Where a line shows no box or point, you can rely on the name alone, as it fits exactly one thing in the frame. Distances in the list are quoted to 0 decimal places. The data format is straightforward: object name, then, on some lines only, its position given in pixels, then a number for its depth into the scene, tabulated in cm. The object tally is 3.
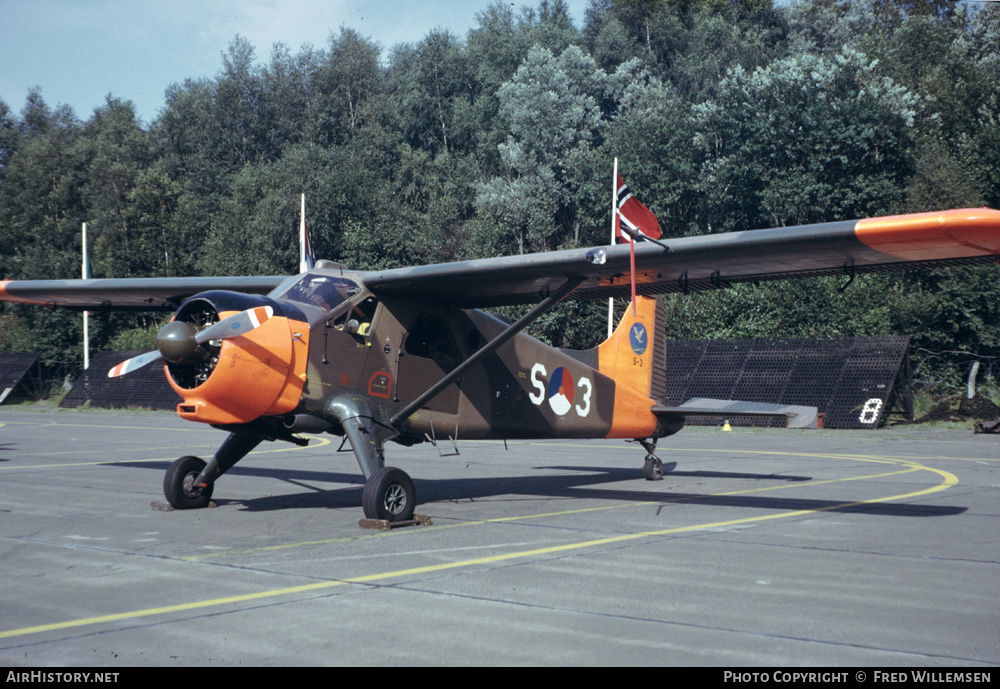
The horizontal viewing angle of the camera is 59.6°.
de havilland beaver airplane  900
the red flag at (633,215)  1009
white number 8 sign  2678
